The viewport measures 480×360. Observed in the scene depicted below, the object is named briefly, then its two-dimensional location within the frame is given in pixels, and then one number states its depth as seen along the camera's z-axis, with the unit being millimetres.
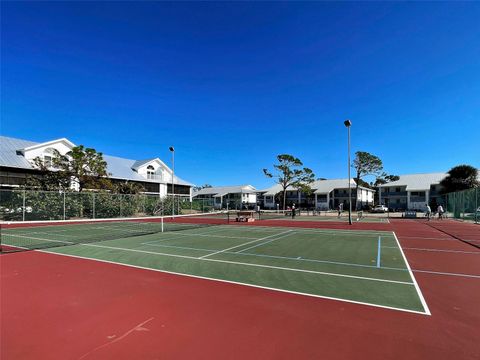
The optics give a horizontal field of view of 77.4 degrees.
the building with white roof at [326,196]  72875
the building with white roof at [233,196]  86938
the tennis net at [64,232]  13906
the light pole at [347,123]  24062
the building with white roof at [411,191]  65312
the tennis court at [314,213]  49719
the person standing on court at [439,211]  33716
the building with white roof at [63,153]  34688
